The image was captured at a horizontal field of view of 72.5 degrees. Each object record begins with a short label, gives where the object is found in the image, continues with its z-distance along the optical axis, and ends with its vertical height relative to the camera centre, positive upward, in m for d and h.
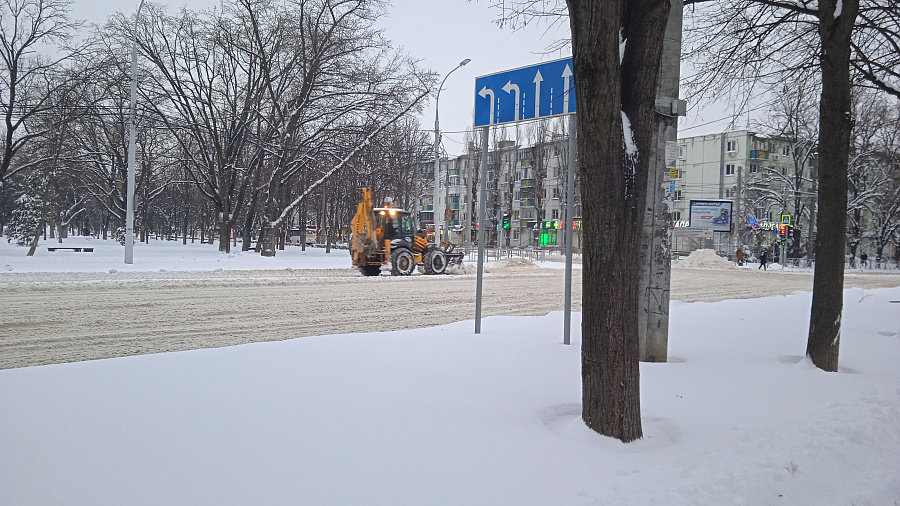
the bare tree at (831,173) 6.94 +0.91
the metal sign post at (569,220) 7.65 +0.32
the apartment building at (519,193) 61.53 +6.50
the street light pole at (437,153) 29.69 +4.36
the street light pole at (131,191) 22.52 +1.55
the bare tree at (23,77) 27.77 +7.12
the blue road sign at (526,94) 7.64 +1.97
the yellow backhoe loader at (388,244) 23.27 -0.15
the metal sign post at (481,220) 8.02 +0.30
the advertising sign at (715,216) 45.50 +2.51
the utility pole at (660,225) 7.00 +0.27
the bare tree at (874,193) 39.53 +4.32
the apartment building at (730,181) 59.44 +7.79
